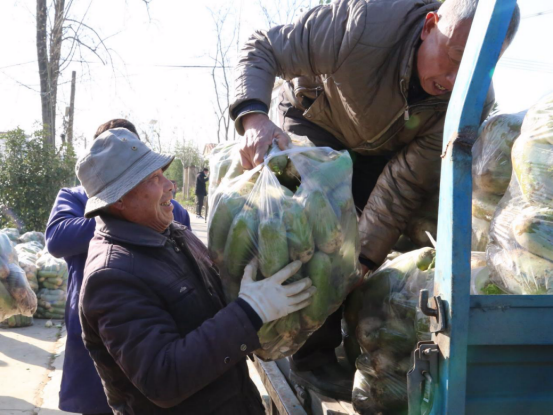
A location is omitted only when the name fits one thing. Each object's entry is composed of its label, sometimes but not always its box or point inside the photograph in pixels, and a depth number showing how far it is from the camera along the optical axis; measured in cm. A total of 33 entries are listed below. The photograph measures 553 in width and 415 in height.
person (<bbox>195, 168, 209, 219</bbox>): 1897
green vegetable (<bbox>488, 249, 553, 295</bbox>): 141
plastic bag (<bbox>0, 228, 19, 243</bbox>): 837
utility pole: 1543
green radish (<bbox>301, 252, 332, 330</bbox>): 171
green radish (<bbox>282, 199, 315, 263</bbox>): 167
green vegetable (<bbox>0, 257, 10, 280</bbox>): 514
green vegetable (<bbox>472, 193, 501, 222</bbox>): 201
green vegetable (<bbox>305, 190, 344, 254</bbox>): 170
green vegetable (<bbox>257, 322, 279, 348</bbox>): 170
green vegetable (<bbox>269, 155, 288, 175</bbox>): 188
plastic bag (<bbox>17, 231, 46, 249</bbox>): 844
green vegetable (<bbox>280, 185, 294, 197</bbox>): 176
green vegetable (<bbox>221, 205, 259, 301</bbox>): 171
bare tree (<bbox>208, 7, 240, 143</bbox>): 2097
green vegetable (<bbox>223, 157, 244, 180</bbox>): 208
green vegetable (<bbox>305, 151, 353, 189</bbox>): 181
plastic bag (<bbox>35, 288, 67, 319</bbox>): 695
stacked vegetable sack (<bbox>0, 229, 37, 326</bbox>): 509
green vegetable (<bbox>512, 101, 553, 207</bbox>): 152
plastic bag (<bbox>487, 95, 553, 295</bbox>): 144
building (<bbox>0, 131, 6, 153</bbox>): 955
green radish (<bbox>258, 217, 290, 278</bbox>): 165
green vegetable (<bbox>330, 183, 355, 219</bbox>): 179
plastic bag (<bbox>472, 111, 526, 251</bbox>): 193
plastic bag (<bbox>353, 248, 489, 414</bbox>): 181
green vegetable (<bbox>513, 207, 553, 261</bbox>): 144
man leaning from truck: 210
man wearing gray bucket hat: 151
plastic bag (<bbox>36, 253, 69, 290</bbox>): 693
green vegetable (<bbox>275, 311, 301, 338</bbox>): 172
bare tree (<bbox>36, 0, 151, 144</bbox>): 1212
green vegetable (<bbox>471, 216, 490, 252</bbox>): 205
